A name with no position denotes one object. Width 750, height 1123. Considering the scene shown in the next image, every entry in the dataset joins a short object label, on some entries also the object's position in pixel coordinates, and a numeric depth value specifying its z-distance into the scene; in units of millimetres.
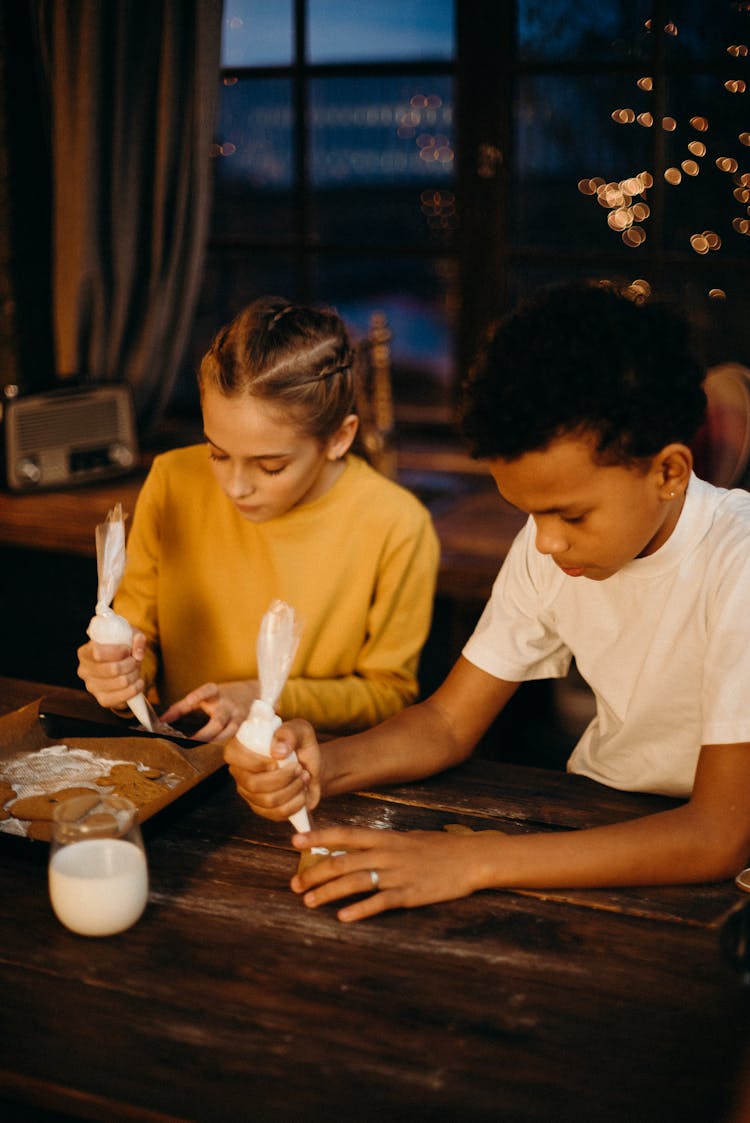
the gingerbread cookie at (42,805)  1382
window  3006
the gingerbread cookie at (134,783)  1438
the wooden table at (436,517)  2594
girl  1808
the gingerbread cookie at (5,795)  1401
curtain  3250
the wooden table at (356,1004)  993
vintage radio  2990
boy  1265
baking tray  1460
